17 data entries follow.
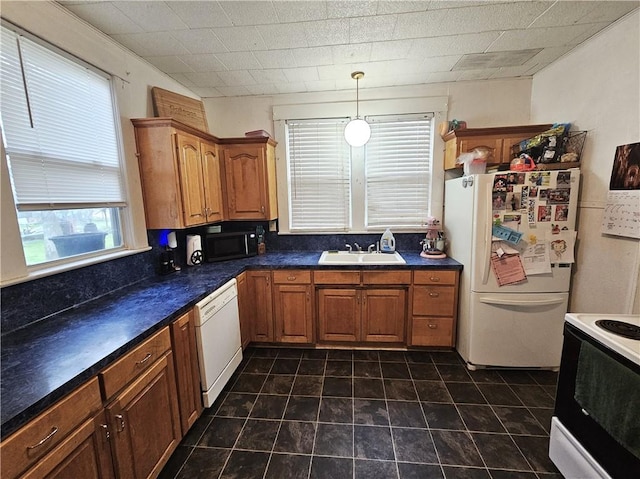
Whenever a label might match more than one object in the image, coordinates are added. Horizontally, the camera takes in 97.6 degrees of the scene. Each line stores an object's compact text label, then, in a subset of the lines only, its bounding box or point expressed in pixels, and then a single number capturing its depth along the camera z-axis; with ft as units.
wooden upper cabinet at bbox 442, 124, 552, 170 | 8.38
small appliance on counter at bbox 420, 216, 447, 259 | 9.31
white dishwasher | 6.06
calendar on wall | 5.75
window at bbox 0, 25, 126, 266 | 4.67
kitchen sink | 8.82
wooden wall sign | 7.80
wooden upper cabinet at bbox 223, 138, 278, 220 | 9.42
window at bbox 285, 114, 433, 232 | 9.82
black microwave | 9.04
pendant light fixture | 7.64
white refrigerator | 6.95
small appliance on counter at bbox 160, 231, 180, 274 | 7.67
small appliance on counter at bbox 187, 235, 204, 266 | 8.64
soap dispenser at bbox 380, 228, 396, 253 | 9.92
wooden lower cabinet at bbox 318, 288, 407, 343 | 8.71
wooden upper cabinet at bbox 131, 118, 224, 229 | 7.06
